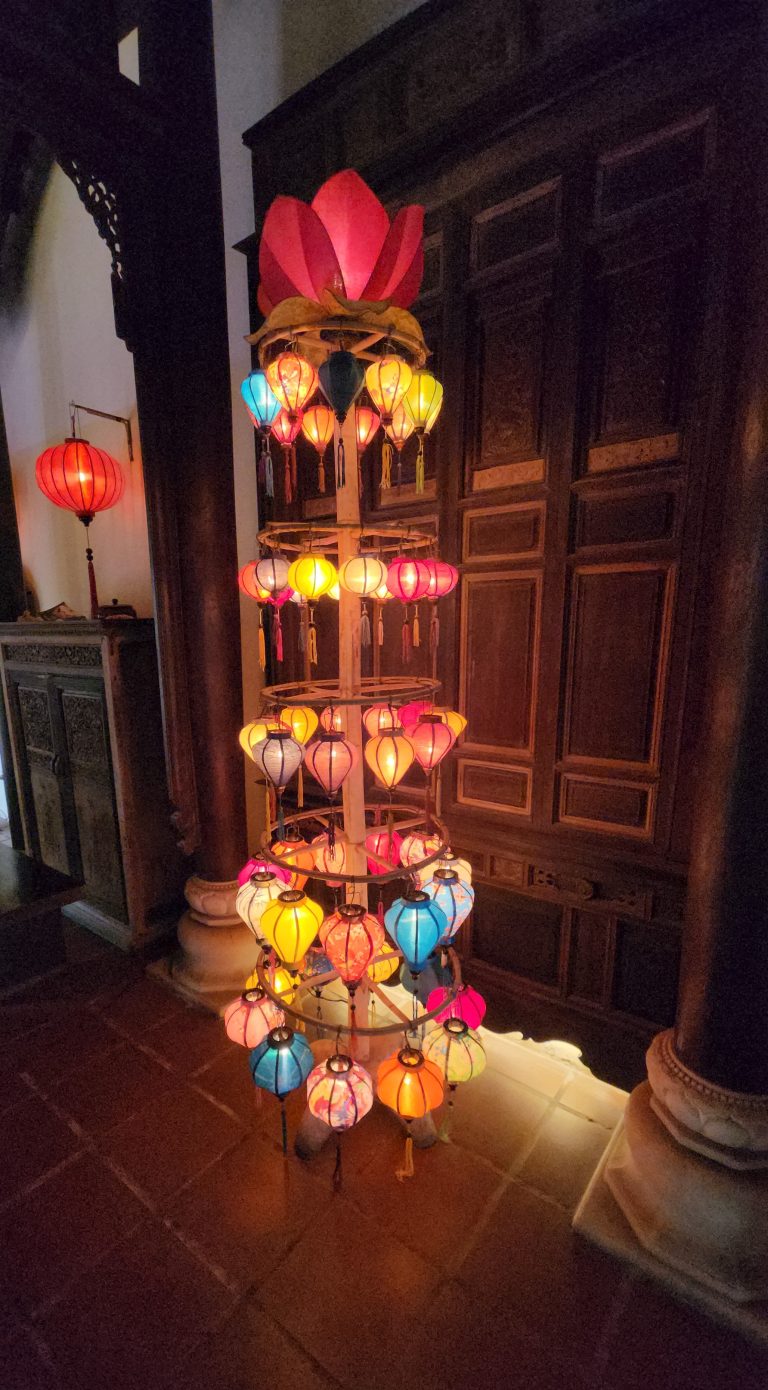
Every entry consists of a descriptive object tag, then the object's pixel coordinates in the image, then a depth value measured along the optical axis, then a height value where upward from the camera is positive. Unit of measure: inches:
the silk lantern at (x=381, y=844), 111.3 -48.2
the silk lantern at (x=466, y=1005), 100.2 -73.6
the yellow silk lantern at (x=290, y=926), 86.0 -50.1
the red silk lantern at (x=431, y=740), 88.7 -20.9
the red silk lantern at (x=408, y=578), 87.0 +5.9
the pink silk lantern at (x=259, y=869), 101.5 -49.6
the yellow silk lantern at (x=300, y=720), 97.8 -19.6
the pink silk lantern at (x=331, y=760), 84.1 -22.9
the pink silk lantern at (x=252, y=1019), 101.8 -77.0
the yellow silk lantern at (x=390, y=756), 88.4 -23.5
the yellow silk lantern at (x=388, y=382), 79.0 +34.8
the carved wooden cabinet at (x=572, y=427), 90.1 +36.1
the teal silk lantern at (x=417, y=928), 81.4 -47.8
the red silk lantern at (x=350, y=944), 84.4 -52.1
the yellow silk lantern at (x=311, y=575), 86.3 +6.4
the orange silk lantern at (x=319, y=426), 96.4 +34.4
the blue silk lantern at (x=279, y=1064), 89.3 -75.3
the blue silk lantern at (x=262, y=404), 87.0 +34.6
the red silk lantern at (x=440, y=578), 89.3 +6.1
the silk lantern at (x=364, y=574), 83.4 +6.3
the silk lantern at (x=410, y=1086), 88.7 -79.1
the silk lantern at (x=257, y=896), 97.4 -50.9
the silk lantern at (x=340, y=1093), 88.4 -80.1
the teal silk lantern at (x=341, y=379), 74.5 +32.9
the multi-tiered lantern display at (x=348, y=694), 77.5 -13.3
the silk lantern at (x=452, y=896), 89.8 -47.7
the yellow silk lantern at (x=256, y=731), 87.5 -19.6
